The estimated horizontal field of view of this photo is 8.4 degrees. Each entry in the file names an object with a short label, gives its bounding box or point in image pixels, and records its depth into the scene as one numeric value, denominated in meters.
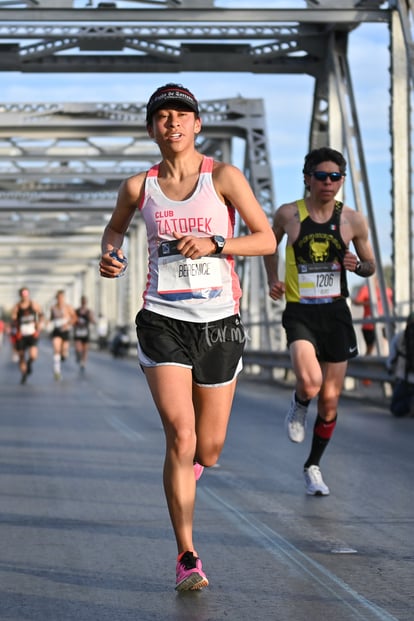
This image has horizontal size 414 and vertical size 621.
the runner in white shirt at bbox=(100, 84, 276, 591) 10.73
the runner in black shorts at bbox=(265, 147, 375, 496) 16.32
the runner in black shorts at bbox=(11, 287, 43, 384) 49.71
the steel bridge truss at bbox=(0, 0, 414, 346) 34.15
